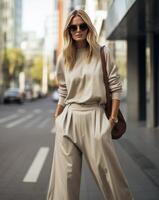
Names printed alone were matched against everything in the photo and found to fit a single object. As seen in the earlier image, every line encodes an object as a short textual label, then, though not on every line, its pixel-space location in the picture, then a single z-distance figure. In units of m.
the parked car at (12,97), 54.28
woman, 4.48
